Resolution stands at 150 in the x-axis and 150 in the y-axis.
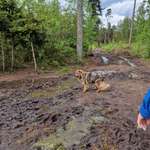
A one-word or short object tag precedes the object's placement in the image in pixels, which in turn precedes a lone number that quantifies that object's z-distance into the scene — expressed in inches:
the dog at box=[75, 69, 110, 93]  176.4
